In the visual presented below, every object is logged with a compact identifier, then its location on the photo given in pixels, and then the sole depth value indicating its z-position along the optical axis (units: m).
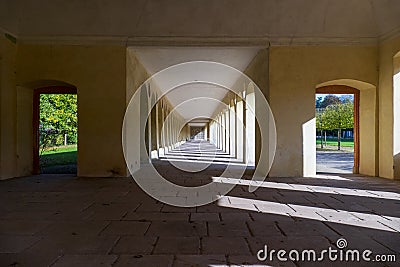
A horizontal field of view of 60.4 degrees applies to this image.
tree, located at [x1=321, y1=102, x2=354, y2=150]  25.91
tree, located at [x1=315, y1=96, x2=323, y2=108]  52.24
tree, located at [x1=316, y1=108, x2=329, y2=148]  27.64
